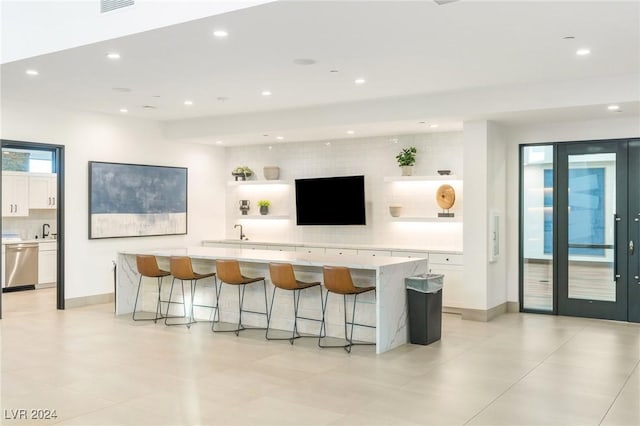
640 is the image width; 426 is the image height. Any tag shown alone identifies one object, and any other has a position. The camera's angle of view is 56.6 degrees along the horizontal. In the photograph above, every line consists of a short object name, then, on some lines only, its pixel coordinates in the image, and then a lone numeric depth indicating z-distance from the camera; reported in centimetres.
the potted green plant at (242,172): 1086
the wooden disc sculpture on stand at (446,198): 870
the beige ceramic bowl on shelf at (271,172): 1048
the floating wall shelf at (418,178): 866
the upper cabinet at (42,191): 1027
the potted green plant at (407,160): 897
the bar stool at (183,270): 722
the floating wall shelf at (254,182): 1049
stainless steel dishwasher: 991
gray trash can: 633
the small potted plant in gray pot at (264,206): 1066
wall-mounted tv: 953
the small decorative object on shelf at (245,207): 1097
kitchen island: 613
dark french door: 761
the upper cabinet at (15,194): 995
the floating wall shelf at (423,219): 869
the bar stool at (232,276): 684
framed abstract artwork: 892
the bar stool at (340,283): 601
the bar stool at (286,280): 638
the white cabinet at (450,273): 816
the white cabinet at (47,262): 1032
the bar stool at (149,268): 757
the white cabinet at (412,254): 840
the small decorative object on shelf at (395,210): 918
